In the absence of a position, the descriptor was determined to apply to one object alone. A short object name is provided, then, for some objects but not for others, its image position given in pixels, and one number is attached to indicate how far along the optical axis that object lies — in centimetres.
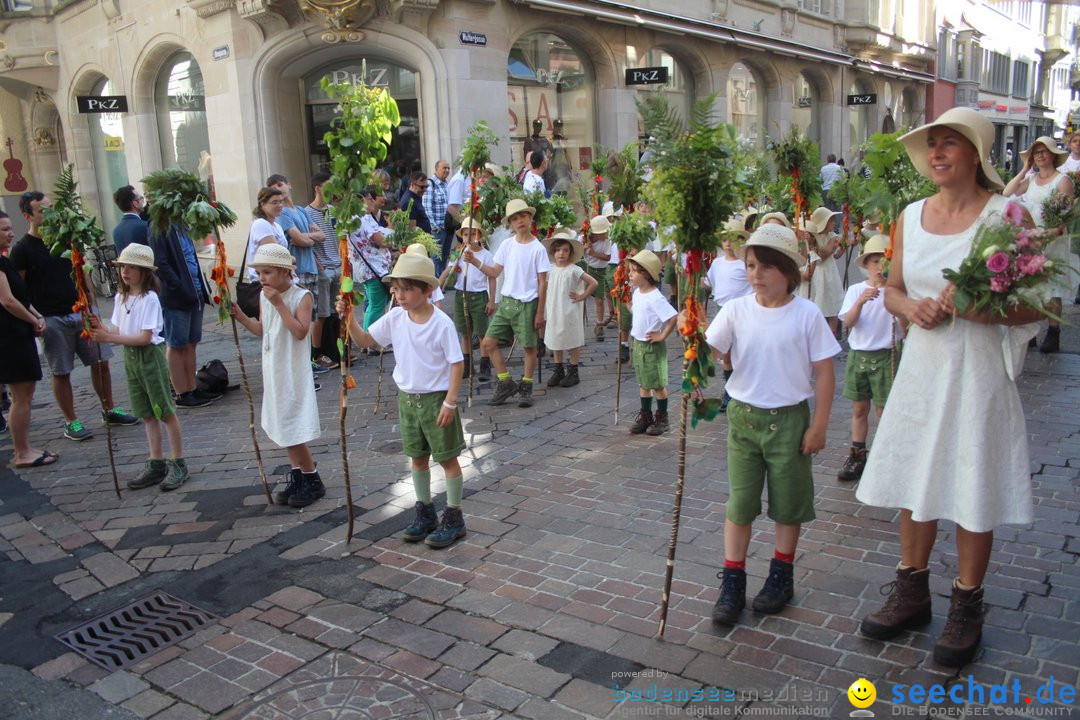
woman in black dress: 726
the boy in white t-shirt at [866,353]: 567
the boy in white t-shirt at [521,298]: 845
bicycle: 1666
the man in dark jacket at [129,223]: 895
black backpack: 932
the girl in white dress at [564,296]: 862
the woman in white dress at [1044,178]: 877
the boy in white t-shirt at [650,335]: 705
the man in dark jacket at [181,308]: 882
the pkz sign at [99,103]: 1630
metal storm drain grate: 425
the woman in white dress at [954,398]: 349
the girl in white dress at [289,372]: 584
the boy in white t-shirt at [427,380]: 515
